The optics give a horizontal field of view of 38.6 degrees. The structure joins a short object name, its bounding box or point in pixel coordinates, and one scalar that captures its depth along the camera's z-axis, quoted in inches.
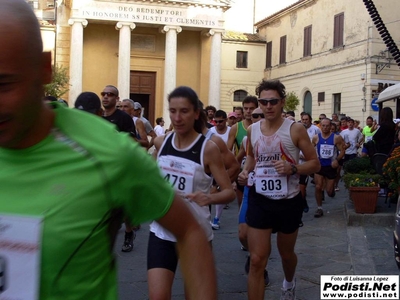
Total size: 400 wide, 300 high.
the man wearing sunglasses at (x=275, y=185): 177.6
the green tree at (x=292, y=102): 1422.2
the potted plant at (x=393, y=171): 328.8
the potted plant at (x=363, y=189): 346.3
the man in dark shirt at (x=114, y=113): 287.1
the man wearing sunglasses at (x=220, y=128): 351.6
